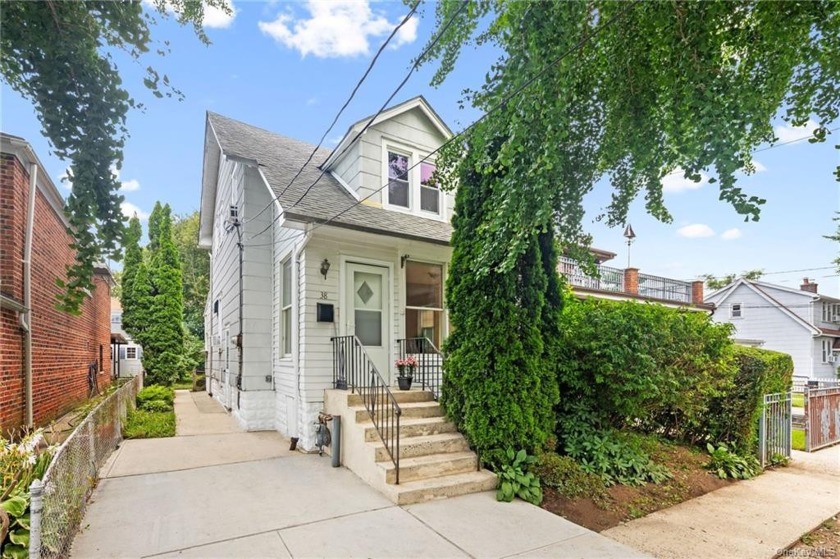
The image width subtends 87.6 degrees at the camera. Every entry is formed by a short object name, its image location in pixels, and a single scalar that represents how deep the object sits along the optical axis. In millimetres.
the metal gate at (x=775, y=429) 6617
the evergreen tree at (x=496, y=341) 5125
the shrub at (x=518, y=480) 4691
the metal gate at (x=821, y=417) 7855
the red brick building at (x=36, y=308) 6031
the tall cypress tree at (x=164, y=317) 18312
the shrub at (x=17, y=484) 2801
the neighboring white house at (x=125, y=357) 19156
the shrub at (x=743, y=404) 6523
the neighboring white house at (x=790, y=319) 25141
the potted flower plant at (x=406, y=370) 6844
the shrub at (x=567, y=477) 4844
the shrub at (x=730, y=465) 5973
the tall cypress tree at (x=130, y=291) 18625
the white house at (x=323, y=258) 6945
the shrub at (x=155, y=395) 10922
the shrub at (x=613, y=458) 5277
